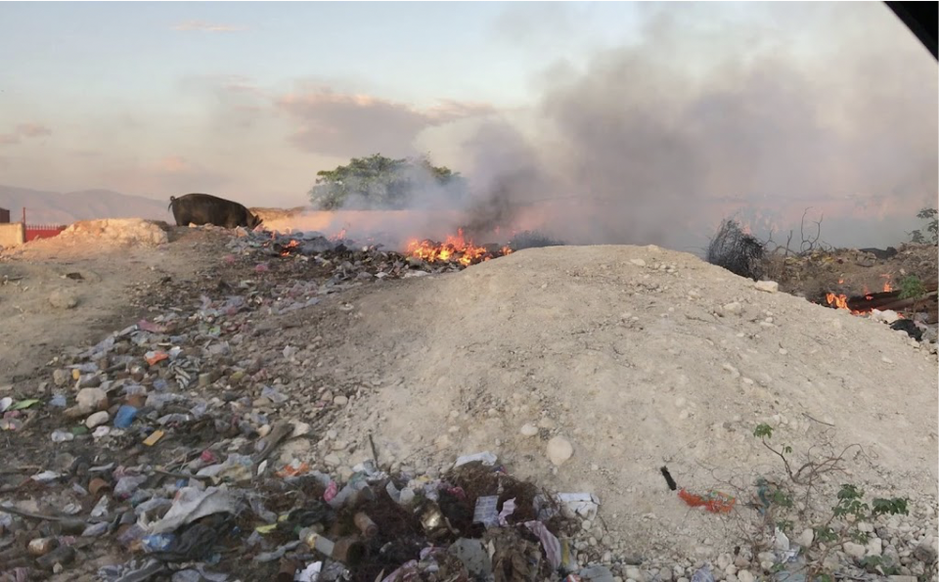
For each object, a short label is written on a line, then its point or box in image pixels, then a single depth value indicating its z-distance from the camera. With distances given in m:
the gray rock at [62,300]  6.25
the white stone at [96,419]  4.11
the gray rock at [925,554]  2.85
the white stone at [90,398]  4.22
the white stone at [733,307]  4.95
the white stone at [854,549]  2.86
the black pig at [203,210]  12.30
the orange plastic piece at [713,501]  3.01
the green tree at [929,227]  10.85
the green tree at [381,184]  15.02
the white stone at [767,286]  5.58
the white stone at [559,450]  3.32
